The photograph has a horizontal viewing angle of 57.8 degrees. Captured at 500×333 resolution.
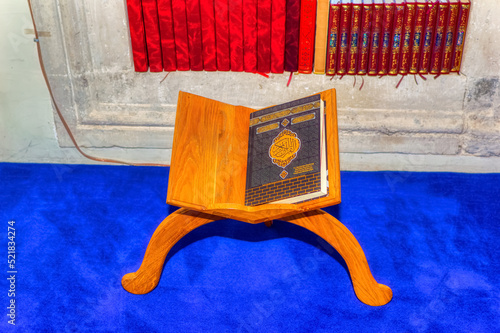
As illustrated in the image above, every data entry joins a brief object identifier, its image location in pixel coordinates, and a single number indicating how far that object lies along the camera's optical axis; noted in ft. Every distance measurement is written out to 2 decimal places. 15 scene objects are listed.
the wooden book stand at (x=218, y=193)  4.50
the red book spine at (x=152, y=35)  6.82
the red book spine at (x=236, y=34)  6.80
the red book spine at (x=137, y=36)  6.84
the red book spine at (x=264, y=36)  6.77
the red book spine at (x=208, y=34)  6.80
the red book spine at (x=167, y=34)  6.81
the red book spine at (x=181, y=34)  6.80
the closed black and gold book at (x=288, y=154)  4.65
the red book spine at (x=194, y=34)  6.79
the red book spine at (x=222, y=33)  6.80
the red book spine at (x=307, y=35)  6.78
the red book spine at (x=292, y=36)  6.76
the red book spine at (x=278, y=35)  6.75
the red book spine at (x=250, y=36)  6.79
